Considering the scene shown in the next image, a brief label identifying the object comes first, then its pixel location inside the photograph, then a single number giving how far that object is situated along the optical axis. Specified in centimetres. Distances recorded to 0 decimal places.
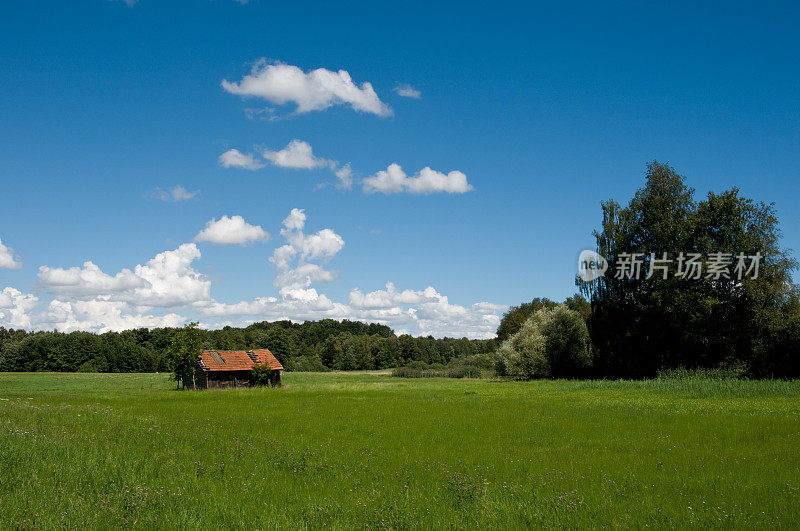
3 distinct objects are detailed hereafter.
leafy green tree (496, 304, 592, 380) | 5991
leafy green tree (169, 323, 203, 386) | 5372
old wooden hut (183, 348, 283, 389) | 5499
